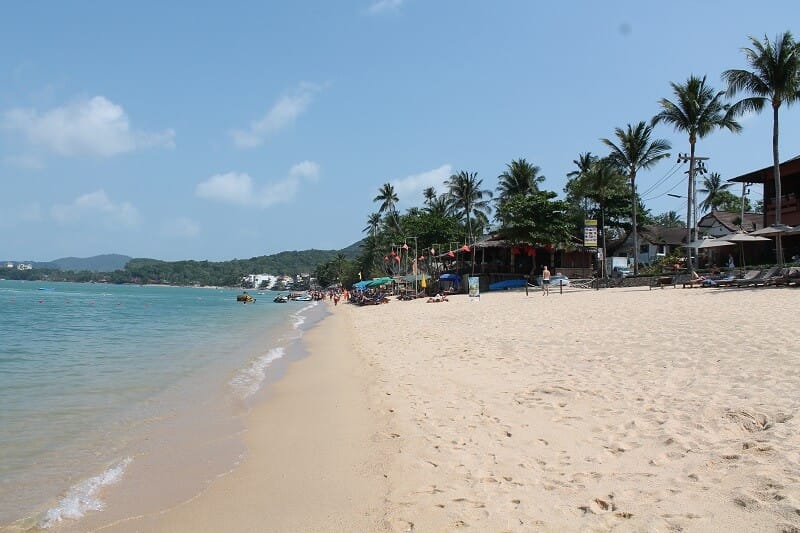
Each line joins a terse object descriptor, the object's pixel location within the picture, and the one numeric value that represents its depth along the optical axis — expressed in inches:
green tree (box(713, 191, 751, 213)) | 2422.5
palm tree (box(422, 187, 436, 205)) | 2979.8
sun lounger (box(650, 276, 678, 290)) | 976.1
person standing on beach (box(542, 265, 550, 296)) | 1038.8
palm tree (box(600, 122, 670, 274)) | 1414.9
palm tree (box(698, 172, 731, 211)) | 2443.9
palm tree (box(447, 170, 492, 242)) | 2300.7
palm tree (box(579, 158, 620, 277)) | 1551.4
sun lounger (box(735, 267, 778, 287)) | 741.3
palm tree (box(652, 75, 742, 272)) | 1208.8
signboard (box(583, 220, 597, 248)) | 1280.8
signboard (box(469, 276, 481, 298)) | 1119.0
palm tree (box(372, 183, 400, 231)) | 2910.9
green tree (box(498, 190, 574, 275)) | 1445.6
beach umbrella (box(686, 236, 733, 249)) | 954.1
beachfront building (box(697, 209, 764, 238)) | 1734.7
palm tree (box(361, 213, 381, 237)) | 3497.8
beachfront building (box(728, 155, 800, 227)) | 1157.1
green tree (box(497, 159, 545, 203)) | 2066.9
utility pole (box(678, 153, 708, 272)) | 1202.1
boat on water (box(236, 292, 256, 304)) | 2936.0
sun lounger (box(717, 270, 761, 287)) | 772.6
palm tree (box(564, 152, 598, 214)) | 2098.1
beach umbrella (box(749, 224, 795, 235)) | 837.8
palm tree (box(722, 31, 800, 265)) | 882.1
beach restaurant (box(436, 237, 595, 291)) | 1560.0
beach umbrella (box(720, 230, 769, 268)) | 905.4
